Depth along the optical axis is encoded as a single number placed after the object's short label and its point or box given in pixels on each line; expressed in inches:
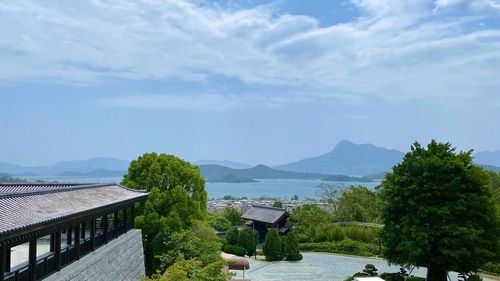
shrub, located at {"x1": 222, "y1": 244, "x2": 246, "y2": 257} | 1294.3
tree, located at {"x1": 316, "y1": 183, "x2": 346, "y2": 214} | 1855.4
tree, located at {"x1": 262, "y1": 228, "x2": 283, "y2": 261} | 1267.2
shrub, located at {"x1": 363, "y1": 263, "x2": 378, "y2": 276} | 985.7
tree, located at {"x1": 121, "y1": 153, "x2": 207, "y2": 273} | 939.3
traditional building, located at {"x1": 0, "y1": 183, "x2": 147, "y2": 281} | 401.7
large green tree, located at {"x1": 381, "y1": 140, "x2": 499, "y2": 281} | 781.3
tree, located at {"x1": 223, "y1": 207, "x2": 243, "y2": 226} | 1844.2
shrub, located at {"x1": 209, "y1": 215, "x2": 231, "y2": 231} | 1731.1
